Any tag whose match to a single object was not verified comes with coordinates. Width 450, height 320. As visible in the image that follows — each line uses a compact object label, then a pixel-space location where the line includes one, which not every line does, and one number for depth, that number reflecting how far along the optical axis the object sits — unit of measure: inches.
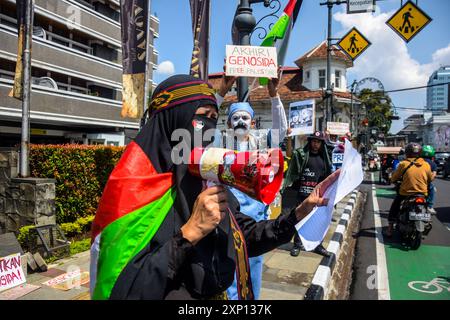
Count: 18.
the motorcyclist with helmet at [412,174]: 237.8
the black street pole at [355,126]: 1117.6
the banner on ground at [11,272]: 144.9
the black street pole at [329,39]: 367.9
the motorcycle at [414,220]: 229.0
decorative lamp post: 154.6
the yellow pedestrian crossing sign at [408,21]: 320.5
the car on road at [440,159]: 1003.9
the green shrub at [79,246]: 204.0
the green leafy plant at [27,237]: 197.5
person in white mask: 110.5
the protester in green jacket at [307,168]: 211.5
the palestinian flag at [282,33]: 161.9
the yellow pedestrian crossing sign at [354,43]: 400.8
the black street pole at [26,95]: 207.6
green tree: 1471.5
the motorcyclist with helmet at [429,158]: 271.2
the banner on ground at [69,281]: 153.6
